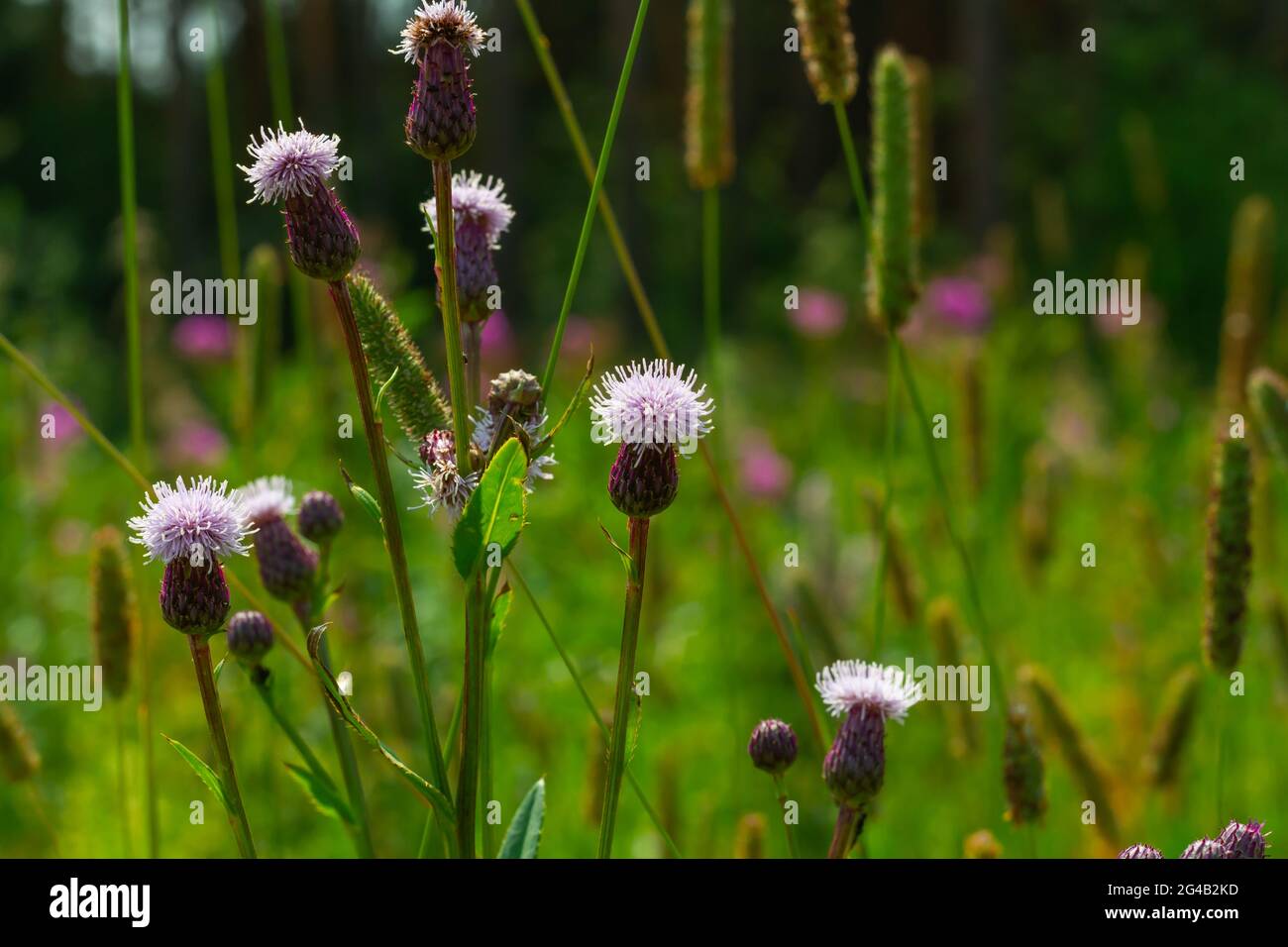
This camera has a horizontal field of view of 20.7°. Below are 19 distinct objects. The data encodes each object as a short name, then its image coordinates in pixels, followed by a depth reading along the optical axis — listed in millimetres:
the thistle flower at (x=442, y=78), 502
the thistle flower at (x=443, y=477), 512
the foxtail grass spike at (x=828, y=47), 588
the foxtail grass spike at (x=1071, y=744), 637
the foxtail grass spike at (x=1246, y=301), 792
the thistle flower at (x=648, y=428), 507
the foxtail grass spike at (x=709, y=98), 639
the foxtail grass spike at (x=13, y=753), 605
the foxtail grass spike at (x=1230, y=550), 560
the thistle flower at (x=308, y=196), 503
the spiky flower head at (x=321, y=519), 566
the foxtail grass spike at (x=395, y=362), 519
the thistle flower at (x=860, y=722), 526
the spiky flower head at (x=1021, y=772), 581
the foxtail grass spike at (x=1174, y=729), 663
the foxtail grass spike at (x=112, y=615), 581
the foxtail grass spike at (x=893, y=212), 603
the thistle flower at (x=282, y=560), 562
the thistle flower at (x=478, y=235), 534
